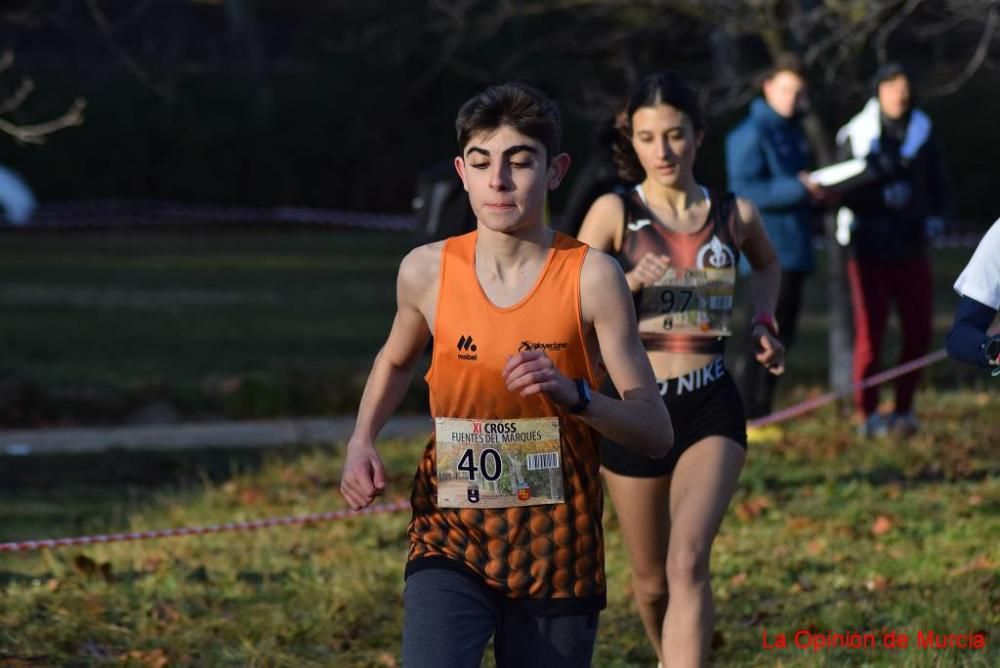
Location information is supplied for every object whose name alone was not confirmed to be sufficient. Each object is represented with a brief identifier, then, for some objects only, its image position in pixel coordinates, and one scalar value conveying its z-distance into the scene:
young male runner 8.36
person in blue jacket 18.89
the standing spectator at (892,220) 20.44
